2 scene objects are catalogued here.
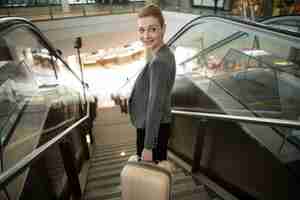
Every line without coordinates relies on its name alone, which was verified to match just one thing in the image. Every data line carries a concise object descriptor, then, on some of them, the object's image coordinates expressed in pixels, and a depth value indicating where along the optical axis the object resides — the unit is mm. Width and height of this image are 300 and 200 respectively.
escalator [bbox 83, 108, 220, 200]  2602
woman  1688
